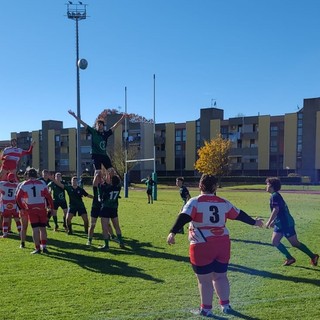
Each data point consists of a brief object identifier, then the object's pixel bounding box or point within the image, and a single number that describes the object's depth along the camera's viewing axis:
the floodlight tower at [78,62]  21.83
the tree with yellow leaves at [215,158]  62.16
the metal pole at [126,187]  32.59
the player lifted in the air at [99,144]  9.59
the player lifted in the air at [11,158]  11.62
